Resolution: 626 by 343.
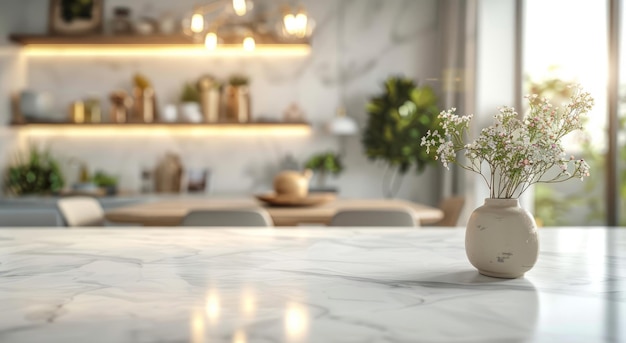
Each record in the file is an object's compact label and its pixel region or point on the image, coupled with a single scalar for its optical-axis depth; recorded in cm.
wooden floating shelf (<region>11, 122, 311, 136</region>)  496
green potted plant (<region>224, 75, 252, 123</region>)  482
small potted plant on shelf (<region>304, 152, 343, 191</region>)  486
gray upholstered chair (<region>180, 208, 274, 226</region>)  206
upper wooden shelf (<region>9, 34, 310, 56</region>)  471
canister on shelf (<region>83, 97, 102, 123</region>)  485
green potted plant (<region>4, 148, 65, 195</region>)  460
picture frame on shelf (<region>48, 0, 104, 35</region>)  490
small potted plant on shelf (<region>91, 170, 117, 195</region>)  448
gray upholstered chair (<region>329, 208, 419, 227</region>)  215
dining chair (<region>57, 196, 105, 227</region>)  232
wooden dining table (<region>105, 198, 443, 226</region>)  238
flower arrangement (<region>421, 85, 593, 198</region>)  86
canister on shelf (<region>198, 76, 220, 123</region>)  481
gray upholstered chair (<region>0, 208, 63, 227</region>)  297
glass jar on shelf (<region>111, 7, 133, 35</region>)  481
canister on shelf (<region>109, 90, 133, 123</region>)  480
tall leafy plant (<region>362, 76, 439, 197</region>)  455
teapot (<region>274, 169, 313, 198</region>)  272
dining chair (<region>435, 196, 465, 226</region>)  289
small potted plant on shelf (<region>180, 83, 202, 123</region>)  476
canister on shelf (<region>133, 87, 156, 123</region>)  484
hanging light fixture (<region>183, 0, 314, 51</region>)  464
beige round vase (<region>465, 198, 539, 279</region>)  88
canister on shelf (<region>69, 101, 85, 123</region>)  484
